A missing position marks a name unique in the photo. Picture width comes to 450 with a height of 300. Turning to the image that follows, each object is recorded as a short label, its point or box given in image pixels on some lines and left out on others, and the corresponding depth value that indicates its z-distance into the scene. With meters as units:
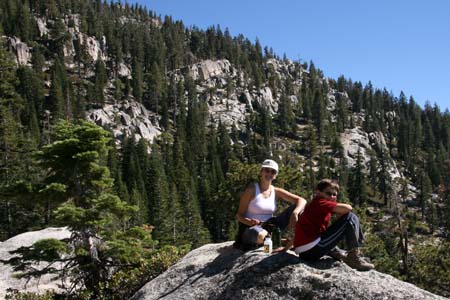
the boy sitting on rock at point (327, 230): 6.51
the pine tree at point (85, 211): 12.94
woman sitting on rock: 7.82
